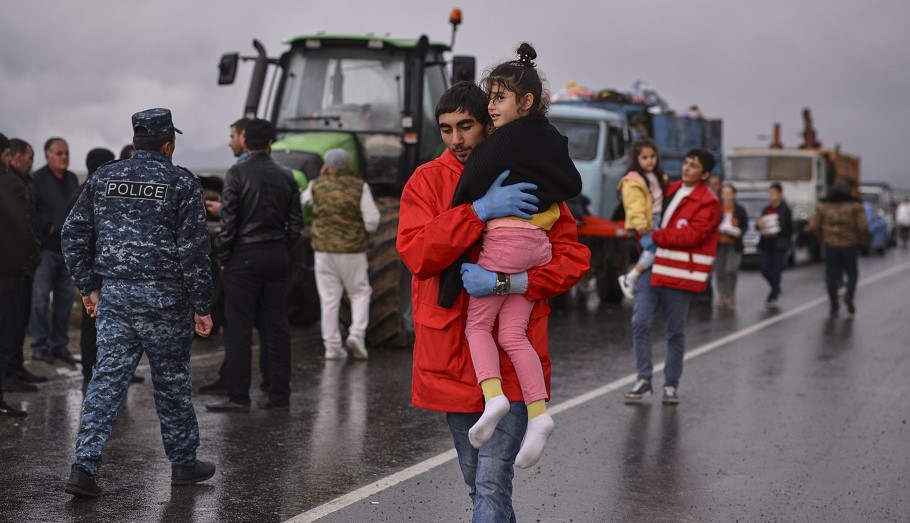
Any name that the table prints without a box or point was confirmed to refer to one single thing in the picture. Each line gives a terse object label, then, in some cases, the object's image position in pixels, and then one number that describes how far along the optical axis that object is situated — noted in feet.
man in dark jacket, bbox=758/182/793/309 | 65.10
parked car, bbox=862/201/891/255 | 125.70
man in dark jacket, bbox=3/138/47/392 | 33.12
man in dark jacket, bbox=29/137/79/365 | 36.94
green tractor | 43.80
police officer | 21.90
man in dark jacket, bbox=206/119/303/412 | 30.86
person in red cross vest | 32.99
